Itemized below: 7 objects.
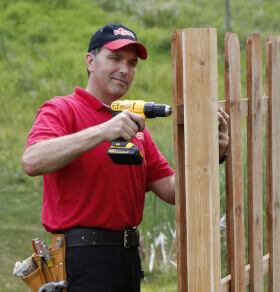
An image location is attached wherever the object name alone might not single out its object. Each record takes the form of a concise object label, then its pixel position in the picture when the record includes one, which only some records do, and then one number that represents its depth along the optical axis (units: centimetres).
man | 580
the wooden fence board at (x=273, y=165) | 695
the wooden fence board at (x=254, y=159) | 639
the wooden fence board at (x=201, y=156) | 512
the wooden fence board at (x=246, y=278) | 601
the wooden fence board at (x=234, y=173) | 589
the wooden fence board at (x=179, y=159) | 527
